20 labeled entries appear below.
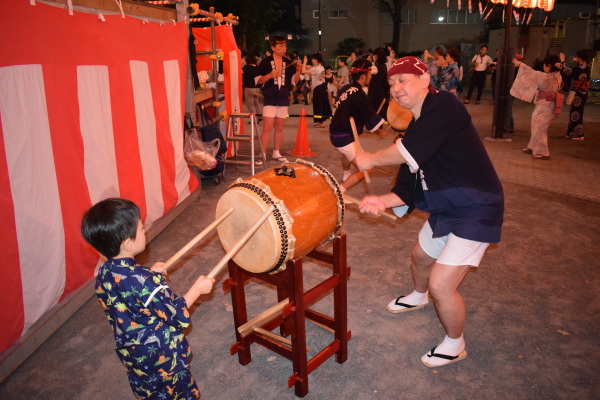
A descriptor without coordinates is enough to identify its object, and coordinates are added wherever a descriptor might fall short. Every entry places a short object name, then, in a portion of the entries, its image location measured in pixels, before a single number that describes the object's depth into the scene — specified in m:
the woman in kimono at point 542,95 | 7.57
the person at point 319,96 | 11.76
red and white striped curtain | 2.61
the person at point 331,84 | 14.73
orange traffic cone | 8.16
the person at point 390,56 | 15.00
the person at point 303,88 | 16.09
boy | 1.76
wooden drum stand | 2.41
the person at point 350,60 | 16.48
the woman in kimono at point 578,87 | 8.93
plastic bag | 5.64
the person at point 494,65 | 9.23
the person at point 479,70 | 14.95
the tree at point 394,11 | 31.85
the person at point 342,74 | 14.83
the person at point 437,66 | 9.71
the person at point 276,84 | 7.25
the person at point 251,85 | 10.00
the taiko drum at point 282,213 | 2.26
